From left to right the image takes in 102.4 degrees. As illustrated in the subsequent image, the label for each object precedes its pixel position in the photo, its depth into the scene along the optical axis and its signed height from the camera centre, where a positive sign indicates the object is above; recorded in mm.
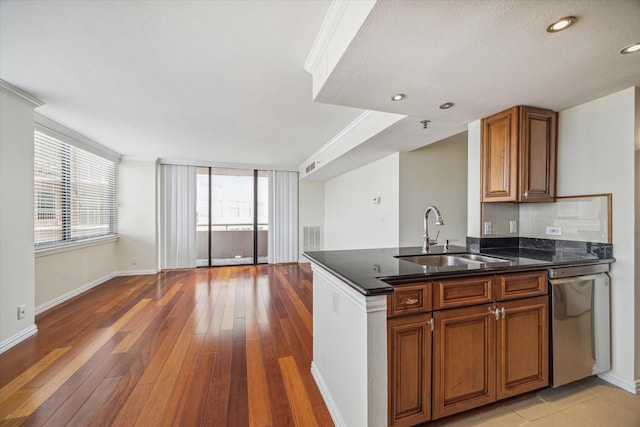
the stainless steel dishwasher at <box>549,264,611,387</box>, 1729 -760
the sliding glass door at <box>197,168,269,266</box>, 5957 -91
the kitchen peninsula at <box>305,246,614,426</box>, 1254 -666
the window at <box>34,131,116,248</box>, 3238 +284
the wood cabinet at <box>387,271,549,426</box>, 1371 -766
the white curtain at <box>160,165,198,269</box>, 5609 -87
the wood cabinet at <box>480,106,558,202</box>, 2045 +491
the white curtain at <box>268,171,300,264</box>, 6316 -114
